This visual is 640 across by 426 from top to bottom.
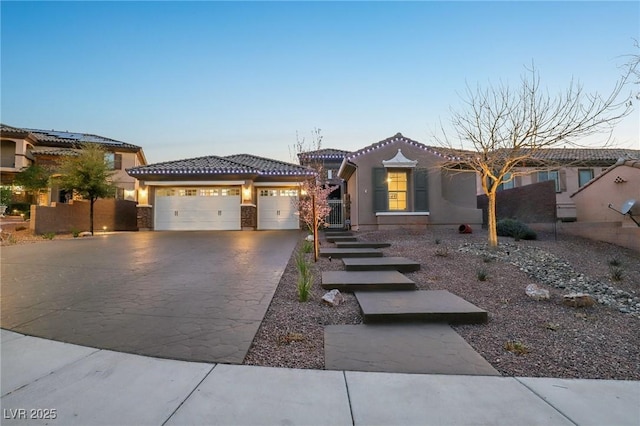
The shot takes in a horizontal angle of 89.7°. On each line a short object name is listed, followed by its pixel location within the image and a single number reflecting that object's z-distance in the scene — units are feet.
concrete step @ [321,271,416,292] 17.30
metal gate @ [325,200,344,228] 62.08
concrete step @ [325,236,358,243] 37.60
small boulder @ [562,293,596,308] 15.01
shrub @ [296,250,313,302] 15.89
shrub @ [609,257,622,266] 23.91
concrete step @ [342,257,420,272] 21.95
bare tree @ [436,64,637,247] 26.50
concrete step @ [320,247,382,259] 27.22
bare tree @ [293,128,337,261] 38.49
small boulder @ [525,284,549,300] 15.99
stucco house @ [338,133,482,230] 45.73
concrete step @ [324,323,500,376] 9.25
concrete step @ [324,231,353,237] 41.85
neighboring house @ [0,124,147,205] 82.38
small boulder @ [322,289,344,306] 15.29
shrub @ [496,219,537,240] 35.29
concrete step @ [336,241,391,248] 32.37
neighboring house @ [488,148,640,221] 58.25
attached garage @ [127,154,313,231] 60.34
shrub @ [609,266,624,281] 20.67
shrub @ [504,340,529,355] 10.49
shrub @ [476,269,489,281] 19.30
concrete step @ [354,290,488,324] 13.01
